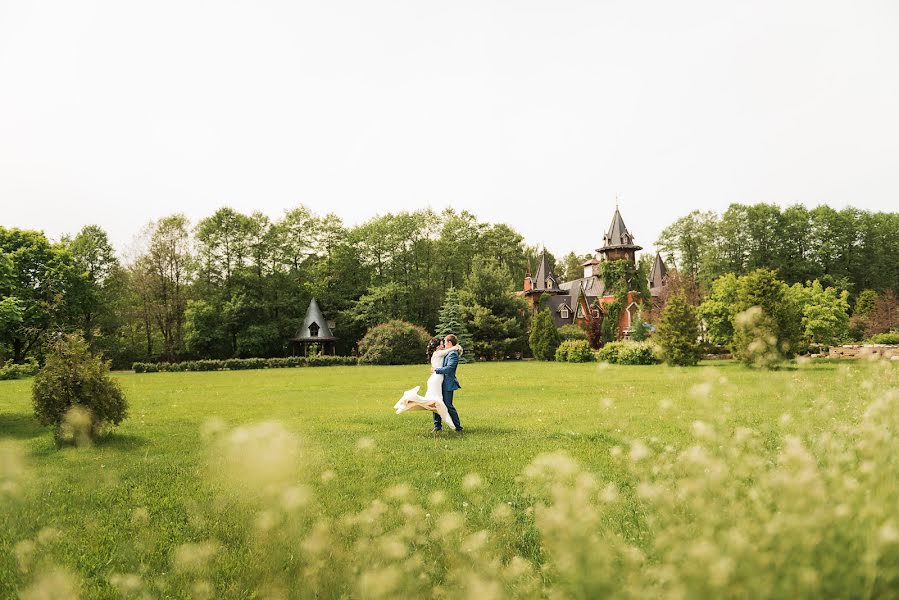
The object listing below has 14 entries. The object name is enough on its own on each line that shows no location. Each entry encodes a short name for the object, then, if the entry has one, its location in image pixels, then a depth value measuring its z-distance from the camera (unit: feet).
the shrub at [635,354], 106.32
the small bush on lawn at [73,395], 34.09
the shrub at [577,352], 124.36
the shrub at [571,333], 150.82
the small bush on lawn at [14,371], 105.40
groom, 35.88
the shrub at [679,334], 92.84
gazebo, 158.92
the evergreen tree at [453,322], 144.86
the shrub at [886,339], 133.90
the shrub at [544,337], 139.74
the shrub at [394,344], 135.85
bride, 35.09
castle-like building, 158.35
